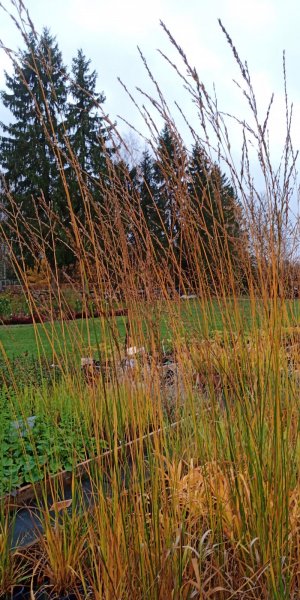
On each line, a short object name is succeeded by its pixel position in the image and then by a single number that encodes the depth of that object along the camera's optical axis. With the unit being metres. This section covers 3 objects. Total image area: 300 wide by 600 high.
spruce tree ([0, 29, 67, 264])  21.42
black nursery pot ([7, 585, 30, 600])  1.60
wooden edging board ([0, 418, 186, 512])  2.09
